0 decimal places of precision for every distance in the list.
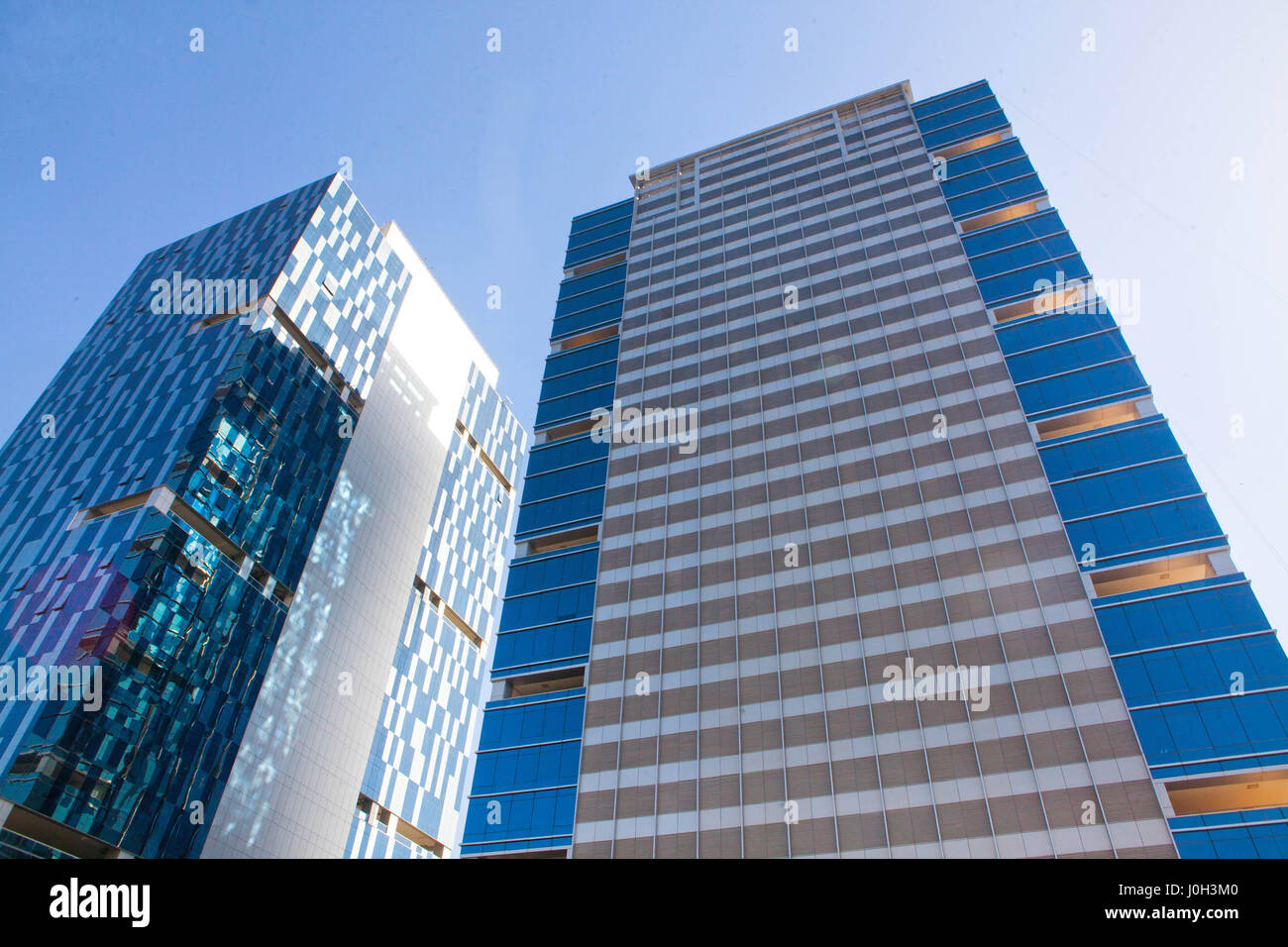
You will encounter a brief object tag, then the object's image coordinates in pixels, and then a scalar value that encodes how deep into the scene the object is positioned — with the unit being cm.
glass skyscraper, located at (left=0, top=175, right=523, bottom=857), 6175
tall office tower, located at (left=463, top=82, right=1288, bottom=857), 4194
